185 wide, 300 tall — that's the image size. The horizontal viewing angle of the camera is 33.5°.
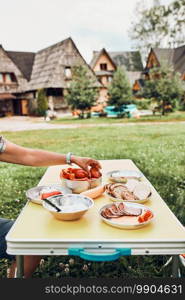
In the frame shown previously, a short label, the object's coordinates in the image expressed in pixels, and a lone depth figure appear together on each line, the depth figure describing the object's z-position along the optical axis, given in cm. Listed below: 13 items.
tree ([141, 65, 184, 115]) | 1304
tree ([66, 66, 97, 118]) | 1312
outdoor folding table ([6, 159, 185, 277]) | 95
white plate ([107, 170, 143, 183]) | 158
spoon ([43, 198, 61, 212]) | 113
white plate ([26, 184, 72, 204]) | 128
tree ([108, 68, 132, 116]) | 1323
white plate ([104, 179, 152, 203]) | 126
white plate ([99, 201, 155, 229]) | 102
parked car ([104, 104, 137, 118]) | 1370
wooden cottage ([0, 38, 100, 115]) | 1600
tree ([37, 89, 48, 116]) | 1542
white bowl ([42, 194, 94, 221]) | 108
